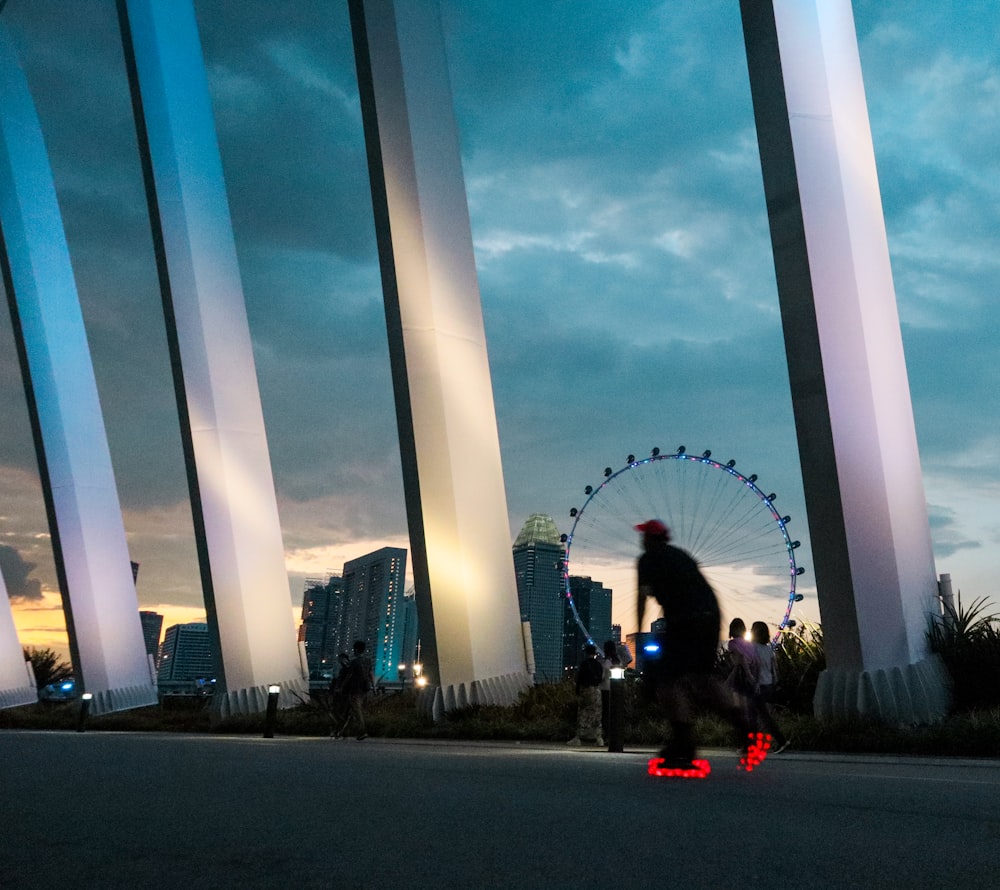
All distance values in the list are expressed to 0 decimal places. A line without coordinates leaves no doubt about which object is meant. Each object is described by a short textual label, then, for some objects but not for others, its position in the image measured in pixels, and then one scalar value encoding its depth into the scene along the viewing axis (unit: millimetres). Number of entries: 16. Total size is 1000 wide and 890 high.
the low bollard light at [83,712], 23359
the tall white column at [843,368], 10398
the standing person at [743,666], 9977
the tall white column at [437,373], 14883
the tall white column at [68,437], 27375
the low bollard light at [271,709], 16312
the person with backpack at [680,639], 6461
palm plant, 10414
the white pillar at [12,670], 33750
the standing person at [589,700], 11648
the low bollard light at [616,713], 10109
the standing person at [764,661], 10352
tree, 38969
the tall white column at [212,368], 20656
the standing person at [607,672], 11312
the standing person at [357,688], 14844
